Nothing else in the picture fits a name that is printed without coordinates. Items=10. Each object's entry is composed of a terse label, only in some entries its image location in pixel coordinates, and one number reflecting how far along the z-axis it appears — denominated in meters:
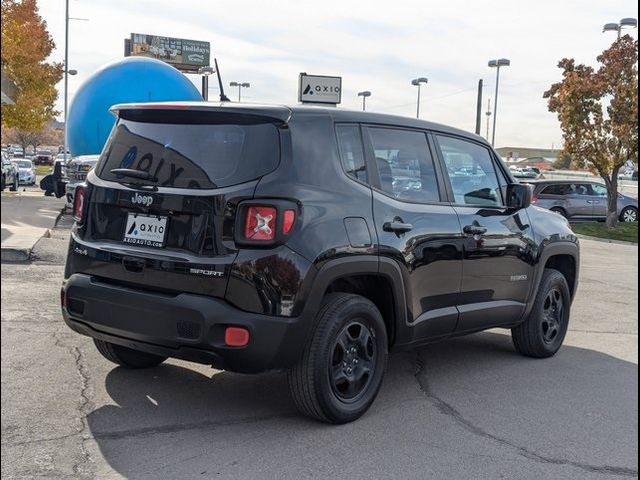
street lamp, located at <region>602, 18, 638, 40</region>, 18.02
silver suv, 24.94
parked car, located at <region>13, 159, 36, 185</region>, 32.85
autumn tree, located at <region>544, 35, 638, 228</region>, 22.98
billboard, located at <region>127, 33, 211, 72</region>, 45.61
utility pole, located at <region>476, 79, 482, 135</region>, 25.62
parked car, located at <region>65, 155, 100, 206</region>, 17.02
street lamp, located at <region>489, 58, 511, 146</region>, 31.56
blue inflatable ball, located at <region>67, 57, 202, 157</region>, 20.83
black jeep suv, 3.97
